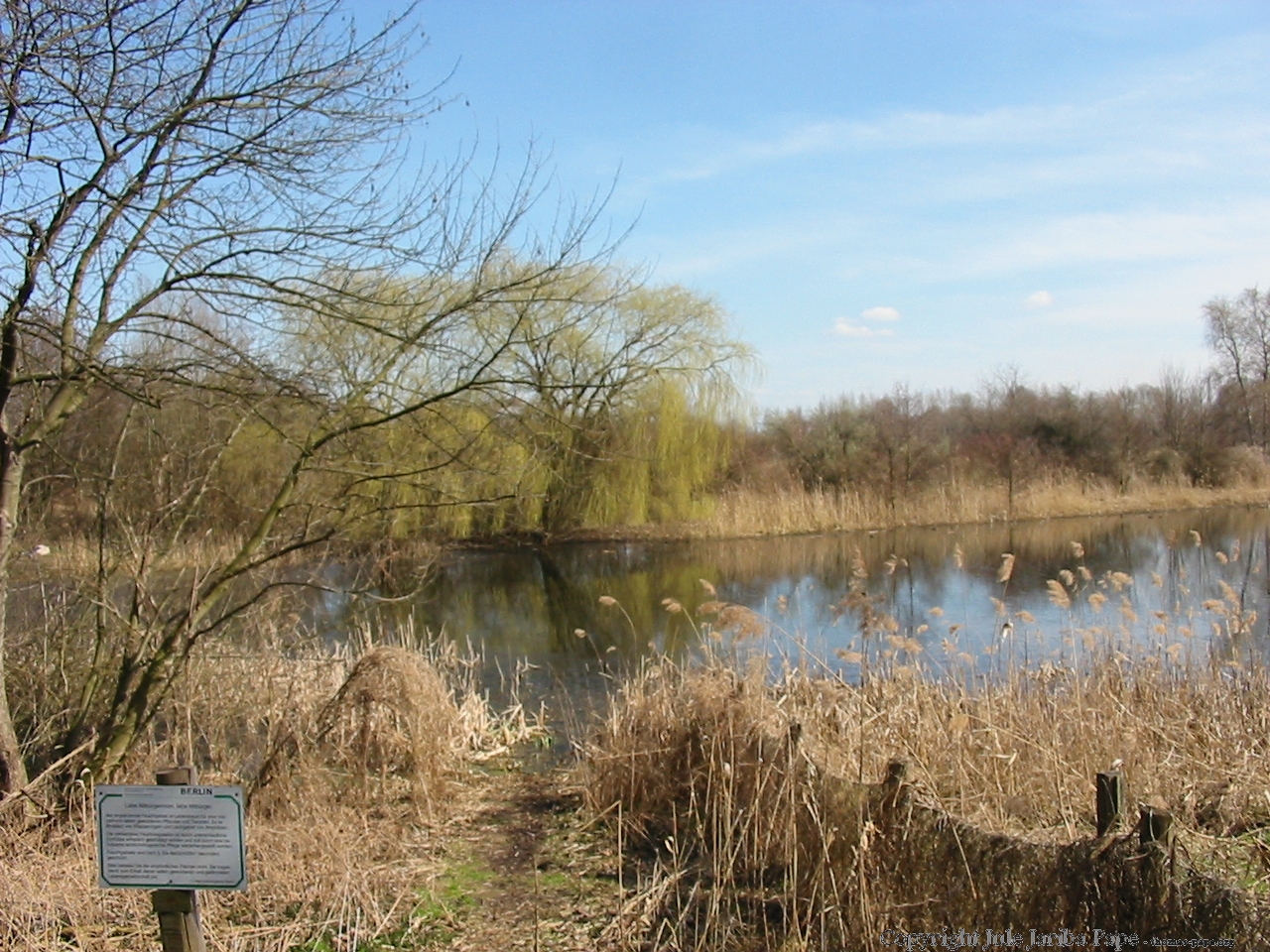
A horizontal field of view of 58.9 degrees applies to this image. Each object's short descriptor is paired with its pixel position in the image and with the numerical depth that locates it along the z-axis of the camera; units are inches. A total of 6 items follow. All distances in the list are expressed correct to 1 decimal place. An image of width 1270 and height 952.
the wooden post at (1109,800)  130.2
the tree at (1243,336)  1492.4
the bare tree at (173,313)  181.2
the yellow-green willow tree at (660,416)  918.4
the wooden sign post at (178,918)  126.9
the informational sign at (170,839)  120.0
